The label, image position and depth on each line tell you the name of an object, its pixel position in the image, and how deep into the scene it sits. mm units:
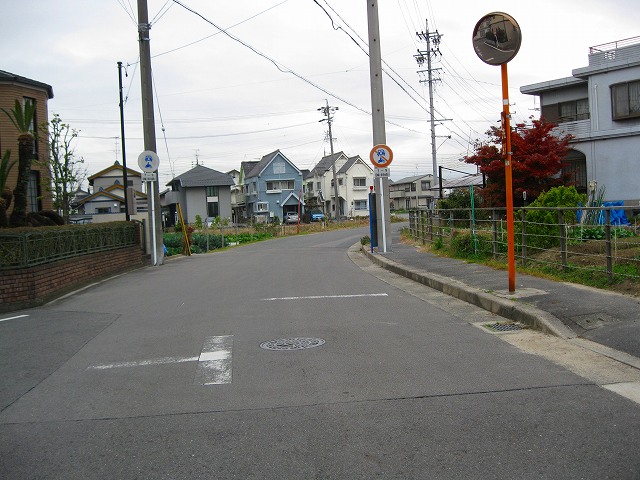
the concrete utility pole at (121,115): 28092
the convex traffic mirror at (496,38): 8500
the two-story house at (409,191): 93875
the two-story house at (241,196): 82625
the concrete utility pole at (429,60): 47253
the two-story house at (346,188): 81875
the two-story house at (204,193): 64125
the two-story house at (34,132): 24650
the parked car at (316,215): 74425
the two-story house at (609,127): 25297
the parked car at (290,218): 72750
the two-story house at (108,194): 50844
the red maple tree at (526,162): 22391
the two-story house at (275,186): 74312
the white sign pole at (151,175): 19453
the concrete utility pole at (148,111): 19953
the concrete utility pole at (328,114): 64500
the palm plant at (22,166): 16859
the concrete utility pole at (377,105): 19016
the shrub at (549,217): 11977
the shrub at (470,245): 14411
